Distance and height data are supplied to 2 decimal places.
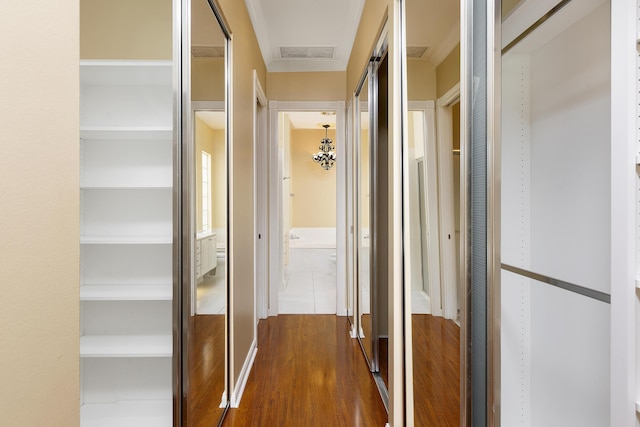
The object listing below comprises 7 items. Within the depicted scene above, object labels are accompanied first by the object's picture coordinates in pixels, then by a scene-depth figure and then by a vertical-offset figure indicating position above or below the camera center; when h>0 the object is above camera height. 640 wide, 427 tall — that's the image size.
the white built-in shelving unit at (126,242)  0.84 -0.09
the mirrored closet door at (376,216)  2.60 -0.05
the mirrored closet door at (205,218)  1.41 -0.04
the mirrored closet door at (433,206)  1.20 +0.02
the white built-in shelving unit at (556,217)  0.62 -0.02
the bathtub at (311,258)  6.21 -0.85
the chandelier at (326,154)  7.50 +1.22
